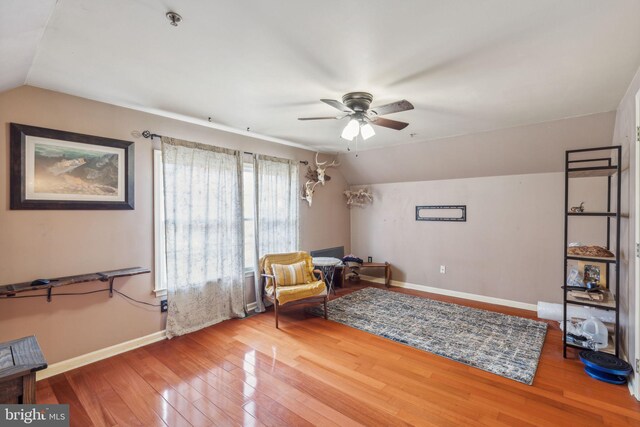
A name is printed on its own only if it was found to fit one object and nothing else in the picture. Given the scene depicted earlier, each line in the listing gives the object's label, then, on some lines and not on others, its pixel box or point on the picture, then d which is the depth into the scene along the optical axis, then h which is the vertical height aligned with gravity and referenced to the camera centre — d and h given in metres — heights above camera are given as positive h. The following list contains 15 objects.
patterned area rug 2.77 -1.40
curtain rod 3.11 +0.82
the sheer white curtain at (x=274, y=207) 4.19 +0.05
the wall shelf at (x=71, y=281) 2.23 -0.60
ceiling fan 2.48 +0.86
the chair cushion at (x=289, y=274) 3.90 -0.86
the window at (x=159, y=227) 3.24 -0.19
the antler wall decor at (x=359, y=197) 5.84 +0.28
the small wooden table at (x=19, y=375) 1.26 -0.71
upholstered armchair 3.65 -0.95
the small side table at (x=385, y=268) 5.42 -1.07
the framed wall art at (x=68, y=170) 2.41 +0.36
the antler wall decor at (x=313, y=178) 4.97 +0.56
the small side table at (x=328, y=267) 4.51 -0.93
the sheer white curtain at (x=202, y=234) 3.31 -0.29
